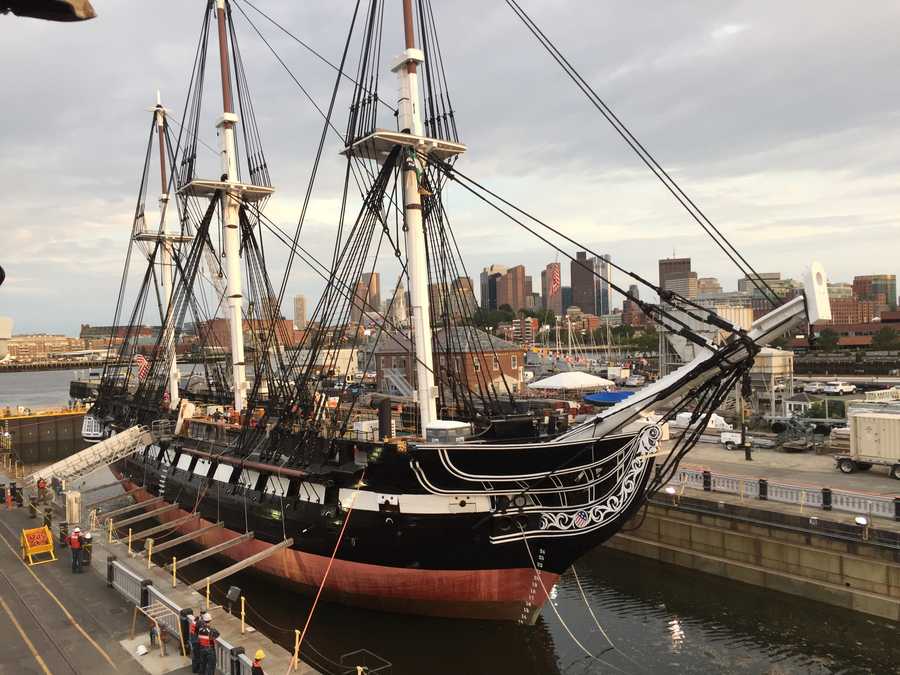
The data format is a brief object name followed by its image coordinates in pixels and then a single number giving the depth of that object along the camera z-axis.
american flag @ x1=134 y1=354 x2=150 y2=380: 36.78
